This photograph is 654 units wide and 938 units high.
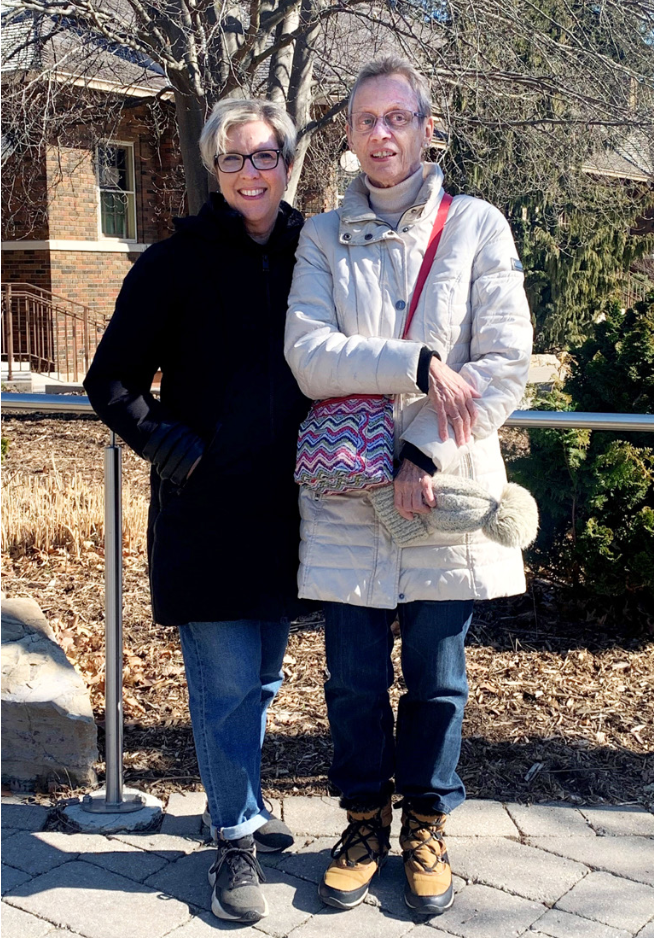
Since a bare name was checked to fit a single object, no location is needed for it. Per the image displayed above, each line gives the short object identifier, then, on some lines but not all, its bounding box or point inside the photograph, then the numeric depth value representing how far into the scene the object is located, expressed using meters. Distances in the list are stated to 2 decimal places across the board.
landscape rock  3.32
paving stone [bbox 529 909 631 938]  2.49
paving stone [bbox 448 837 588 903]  2.72
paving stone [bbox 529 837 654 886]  2.80
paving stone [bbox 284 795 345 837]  3.05
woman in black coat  2.54
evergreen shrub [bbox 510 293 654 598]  4.46
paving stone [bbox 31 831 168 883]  2.84
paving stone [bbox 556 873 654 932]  2.56
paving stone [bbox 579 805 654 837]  3.03
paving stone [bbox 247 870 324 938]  2.56
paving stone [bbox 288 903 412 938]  2.52
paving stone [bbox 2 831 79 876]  2.85
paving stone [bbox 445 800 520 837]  3.03
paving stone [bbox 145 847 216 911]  2.71
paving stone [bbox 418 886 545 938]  2.52
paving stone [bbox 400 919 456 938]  2.51
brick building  15.25
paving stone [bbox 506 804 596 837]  3.02
